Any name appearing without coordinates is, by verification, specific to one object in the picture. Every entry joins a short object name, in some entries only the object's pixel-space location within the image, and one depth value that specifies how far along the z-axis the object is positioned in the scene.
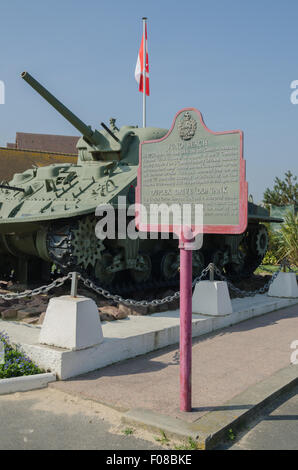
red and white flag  16.00
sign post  4.38
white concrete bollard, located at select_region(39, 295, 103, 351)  5.40
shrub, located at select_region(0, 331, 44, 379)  5.21
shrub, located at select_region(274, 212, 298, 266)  16.70
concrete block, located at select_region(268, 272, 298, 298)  10.34
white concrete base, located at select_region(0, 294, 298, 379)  5.36
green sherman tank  8.60
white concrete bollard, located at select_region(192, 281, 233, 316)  7.79
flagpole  15.59
